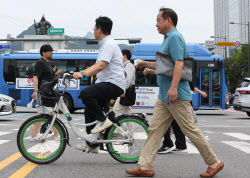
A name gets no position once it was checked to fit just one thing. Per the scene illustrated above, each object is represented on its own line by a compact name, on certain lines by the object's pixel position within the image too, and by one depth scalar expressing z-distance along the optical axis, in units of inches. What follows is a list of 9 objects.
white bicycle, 226.7
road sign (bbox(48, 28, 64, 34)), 2637.6
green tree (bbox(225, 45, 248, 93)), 2319.1
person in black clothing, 309.9
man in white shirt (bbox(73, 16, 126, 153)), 219.1
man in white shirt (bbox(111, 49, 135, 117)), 299.0
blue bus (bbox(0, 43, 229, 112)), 824.3
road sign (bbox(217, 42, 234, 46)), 1435.7
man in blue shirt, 195.0
